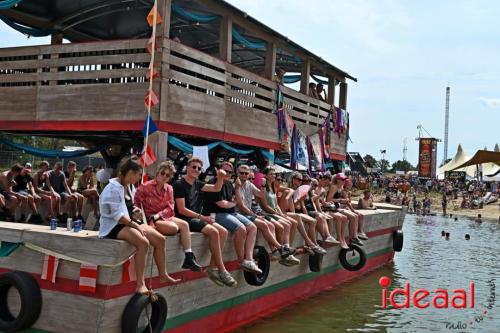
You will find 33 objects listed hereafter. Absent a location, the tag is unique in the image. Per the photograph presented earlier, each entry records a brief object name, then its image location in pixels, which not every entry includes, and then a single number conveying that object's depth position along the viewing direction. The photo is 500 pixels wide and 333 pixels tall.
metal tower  130.62
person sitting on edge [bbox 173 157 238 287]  7.87
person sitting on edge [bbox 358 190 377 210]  17.17
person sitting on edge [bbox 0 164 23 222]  10.15
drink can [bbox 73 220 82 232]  6.66
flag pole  9.05
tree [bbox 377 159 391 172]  135.95
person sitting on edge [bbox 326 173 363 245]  13.64
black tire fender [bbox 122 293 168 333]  6.45
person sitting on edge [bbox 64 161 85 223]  11.20
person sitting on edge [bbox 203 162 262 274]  8.63
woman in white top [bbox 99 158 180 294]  6.37
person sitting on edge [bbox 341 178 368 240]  14.02
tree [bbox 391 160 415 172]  149.48
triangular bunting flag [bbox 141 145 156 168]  9.92
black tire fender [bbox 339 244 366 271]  13.34
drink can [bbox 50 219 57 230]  6.84
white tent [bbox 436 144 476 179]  58.00
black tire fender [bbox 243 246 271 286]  9.21
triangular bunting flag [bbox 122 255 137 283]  6.49
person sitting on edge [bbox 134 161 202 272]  7.21
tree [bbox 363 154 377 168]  137.38
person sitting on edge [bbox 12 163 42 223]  10.43
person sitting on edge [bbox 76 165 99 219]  11.86
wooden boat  6.28
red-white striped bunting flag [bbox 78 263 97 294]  6.27
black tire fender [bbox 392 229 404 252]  18.16
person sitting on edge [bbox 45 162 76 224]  11.00
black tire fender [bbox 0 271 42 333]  6.43
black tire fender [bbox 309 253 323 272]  11.65
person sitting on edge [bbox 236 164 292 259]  9.27
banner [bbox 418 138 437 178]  65.75
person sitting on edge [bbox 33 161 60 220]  10.77
